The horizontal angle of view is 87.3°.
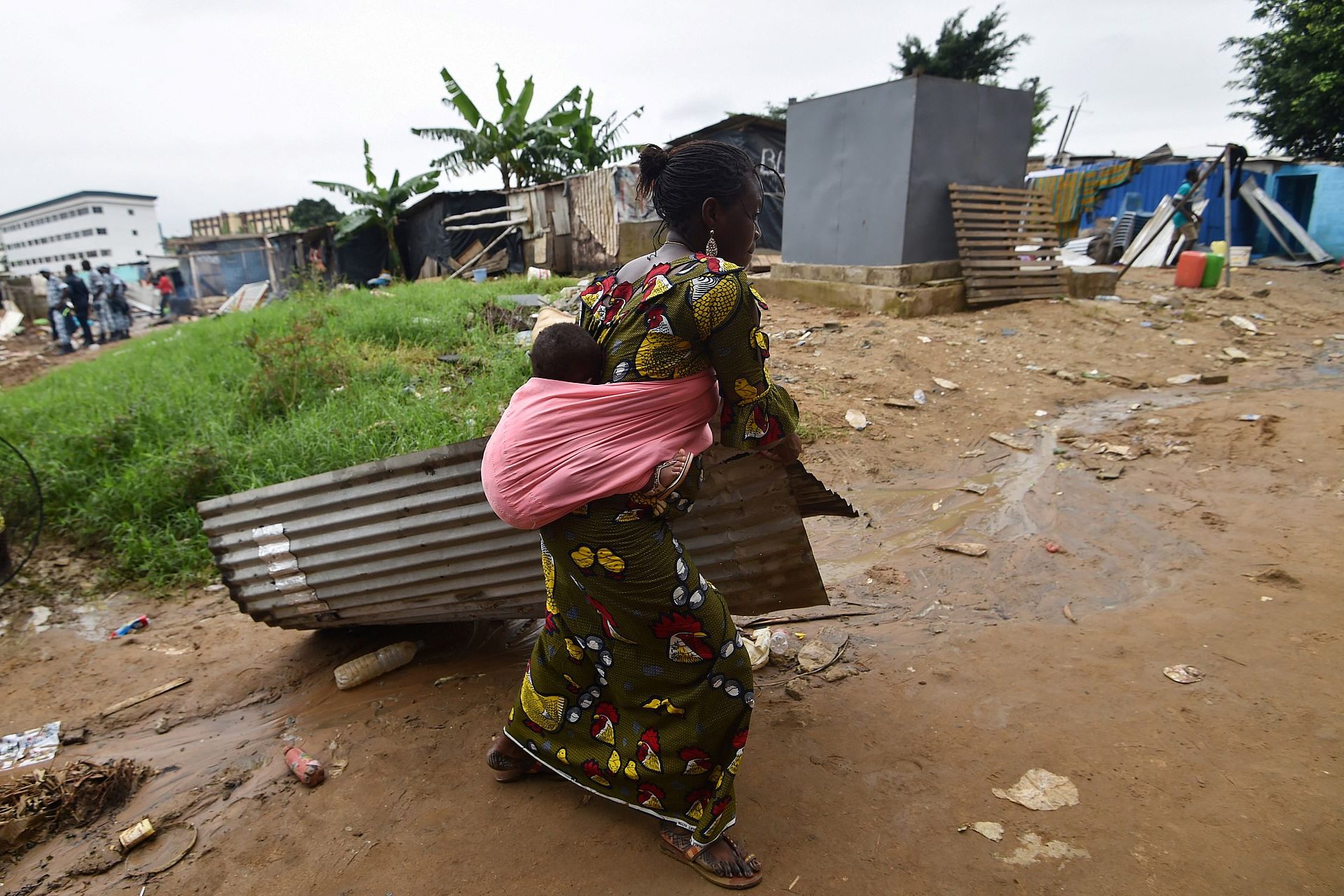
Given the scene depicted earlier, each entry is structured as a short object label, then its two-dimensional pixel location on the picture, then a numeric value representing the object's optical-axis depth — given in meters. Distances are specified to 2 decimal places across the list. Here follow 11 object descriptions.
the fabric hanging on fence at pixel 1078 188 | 15.98
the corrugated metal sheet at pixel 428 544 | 2.06
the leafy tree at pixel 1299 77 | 14.70
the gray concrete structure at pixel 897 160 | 7.47
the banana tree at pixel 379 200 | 14.94
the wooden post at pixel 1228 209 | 9.63
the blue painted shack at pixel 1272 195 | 14.02
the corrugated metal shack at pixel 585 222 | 11.90
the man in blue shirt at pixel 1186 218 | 10.53
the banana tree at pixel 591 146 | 14.83
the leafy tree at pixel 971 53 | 21.42
